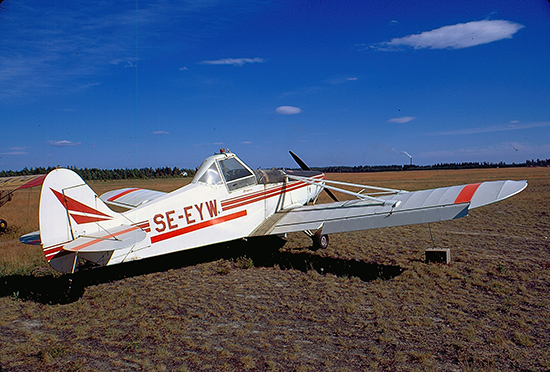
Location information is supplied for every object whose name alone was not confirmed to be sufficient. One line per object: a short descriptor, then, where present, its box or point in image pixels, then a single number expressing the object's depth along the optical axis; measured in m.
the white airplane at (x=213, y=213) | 5.55
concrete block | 7.46
